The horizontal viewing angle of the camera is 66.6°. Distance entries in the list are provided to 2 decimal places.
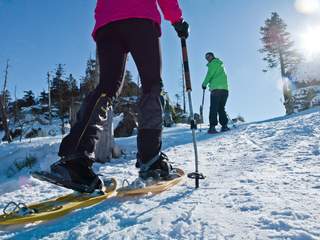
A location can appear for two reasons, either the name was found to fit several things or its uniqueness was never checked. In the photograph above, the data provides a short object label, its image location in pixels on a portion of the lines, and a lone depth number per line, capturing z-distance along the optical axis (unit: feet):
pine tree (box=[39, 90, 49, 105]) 105.67
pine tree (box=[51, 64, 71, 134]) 85.69
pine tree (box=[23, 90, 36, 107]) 106.08
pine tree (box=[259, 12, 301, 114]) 81.79
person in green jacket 21.11
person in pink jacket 5.90
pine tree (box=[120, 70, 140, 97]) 75.40
